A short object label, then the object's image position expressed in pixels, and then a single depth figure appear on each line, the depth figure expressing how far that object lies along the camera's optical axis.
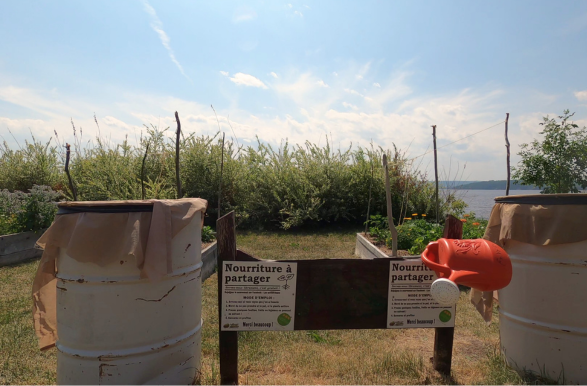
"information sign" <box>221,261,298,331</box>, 2.90
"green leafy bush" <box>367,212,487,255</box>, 6.85
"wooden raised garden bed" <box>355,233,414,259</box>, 7.10
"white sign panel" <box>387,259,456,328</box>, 3.07
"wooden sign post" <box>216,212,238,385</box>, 2.87
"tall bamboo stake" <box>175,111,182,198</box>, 5.05
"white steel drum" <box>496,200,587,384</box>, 2.77
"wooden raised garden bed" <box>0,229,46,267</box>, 7.21
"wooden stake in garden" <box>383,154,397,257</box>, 5.68
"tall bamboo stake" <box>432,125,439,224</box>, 7.49
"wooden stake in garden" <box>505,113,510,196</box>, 7.40
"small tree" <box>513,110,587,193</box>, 11.43
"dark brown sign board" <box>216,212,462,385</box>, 2.98
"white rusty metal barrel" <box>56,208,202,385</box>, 2.43
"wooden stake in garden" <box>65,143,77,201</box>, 4.12
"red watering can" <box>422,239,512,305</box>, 2.41
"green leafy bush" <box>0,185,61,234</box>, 7.82
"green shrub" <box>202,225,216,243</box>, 7.96
